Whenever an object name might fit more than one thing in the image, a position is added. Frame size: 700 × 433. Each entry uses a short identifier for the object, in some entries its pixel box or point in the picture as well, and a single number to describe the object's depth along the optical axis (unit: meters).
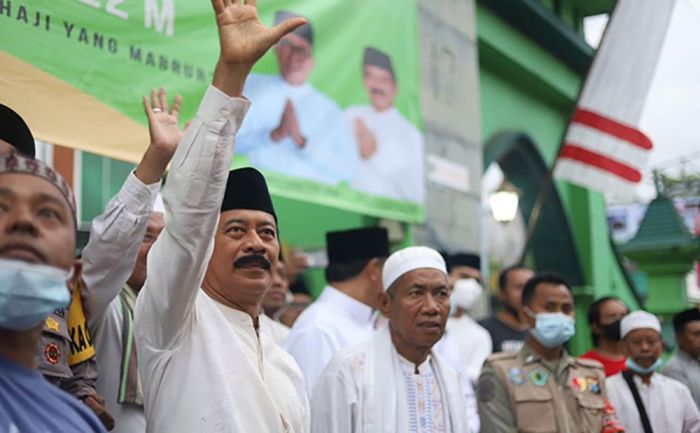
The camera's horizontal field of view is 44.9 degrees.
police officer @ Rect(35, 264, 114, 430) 2.26
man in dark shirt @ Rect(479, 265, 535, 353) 6.51
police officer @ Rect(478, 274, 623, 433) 4.16
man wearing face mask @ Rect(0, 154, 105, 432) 1.51
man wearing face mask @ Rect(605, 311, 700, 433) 4.94
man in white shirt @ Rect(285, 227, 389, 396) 4.37
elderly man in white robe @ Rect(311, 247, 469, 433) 3.41
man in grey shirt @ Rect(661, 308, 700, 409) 5.74
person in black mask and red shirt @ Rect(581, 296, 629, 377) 5.82
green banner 3.39
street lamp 9.43
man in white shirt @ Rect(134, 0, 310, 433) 2.22
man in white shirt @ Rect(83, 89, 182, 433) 2.67
